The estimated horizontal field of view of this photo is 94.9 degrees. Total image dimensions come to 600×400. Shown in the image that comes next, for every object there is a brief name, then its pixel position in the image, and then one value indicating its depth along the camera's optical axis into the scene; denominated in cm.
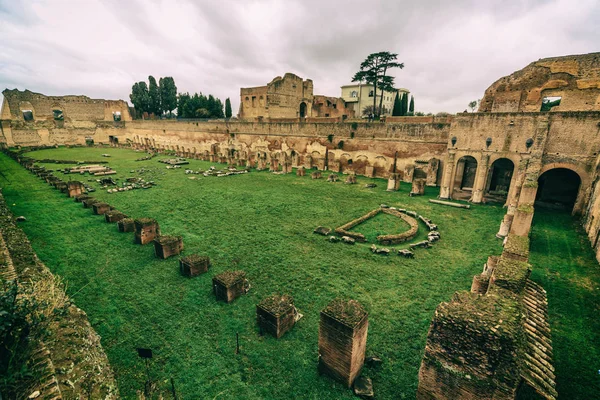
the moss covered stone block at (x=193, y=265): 682
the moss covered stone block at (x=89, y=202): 1169
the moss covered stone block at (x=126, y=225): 939
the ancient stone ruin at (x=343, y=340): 390
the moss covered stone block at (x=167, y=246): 767
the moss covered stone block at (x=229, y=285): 587
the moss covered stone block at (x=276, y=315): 491
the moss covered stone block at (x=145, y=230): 846
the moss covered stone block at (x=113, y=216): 1027
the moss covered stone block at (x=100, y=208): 1112
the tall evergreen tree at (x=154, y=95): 5069
